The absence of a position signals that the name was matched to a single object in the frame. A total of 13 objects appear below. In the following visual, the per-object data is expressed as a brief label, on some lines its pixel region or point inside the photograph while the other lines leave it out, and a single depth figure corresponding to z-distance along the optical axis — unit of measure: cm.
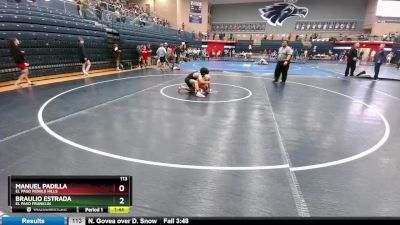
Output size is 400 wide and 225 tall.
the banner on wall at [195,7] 3986
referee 1204
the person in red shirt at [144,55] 1830
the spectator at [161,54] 1727
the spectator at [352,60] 1461
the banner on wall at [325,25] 3809
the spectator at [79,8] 1653
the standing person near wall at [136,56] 1889
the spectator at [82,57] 1287
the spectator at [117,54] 1620
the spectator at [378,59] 1408
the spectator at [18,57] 913
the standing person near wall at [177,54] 2368
